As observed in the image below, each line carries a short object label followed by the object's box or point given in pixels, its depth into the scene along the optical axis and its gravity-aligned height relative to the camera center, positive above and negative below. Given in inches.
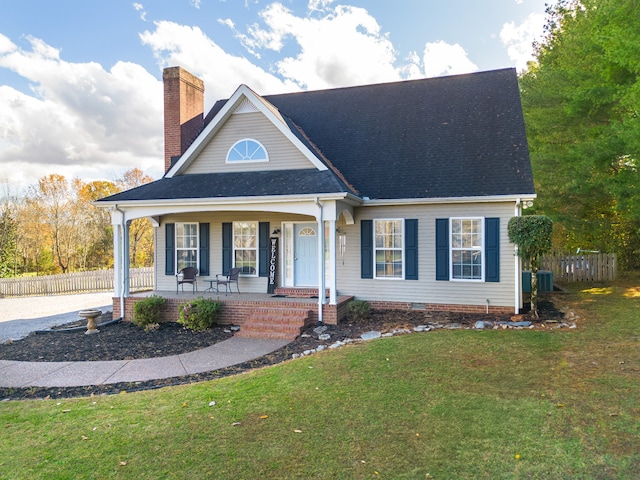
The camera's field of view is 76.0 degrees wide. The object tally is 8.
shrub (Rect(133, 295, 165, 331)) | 424.8 -67.0
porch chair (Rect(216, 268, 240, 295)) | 476.4 -38.4
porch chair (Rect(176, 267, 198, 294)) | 496.1 -33.7
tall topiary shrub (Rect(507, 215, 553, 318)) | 382.9 +8.8
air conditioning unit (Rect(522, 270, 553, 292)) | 584.9 -50.4
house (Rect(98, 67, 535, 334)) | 422.9 +49.0
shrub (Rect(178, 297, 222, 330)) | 404.5 -65.8
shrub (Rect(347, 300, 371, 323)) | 413.7 -66.8
